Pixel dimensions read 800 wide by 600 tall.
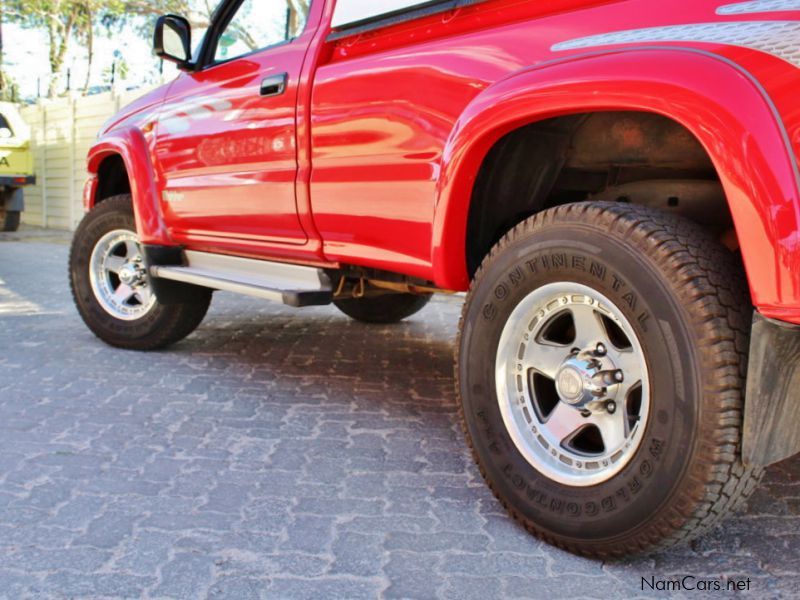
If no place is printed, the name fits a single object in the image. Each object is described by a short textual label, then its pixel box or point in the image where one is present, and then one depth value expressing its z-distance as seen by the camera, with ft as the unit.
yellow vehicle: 45.91
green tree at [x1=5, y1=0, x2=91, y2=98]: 65.16
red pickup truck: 6.27
